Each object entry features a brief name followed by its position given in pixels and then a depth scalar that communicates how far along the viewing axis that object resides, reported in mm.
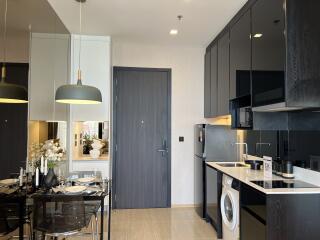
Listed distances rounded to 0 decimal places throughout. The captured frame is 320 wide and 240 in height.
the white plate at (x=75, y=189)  2531
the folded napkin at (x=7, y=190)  2153
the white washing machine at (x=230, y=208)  2805
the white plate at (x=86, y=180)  2928
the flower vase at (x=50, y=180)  2621
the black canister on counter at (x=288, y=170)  2728
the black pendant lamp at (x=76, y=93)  2454
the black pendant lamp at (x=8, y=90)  1961
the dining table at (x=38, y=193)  2205
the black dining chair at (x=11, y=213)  2072
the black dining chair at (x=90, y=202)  2900
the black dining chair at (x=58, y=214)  2311
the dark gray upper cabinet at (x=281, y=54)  2156
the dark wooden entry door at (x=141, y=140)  4520
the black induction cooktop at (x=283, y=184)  2319
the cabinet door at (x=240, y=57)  2930
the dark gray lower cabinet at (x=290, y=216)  2133
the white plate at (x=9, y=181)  2173
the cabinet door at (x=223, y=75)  3568
